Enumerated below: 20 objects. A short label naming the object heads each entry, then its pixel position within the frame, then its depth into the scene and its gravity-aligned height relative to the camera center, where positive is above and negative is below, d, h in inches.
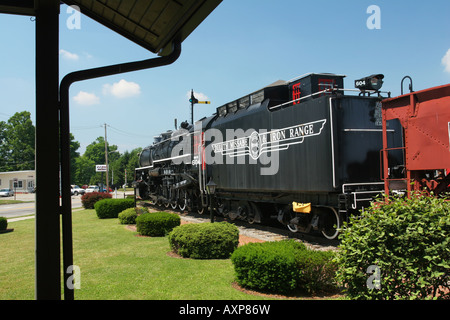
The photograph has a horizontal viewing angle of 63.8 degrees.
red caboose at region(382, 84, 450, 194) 279.9 +29.4
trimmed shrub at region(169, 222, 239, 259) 347.6 -64.2
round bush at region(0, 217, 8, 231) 630.7 -74.5
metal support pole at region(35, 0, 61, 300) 97.8 +5.8
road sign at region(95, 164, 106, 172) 1454.1 +42.3
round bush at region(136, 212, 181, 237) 486.9 -64.1
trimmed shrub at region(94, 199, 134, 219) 772.6 -65.0
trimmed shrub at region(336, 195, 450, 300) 143.7 -34.1
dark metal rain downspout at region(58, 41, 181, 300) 103.7 +6.6
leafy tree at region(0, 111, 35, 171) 2657.5 +288.9
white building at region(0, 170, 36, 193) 2785.4 +6.6
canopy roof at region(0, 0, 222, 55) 101.0 +49.3
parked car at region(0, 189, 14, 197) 2387.3 -81.6
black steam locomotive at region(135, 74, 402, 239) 371.6 +24.1
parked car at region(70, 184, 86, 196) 2559.1 -90.1
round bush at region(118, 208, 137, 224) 645.9 -71.1
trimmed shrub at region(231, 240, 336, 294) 234.5 -64.1
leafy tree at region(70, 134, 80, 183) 3574.3 +274.4
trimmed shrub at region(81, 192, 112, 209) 1062.4 -58.9
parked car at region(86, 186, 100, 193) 2722.9 -78.5
